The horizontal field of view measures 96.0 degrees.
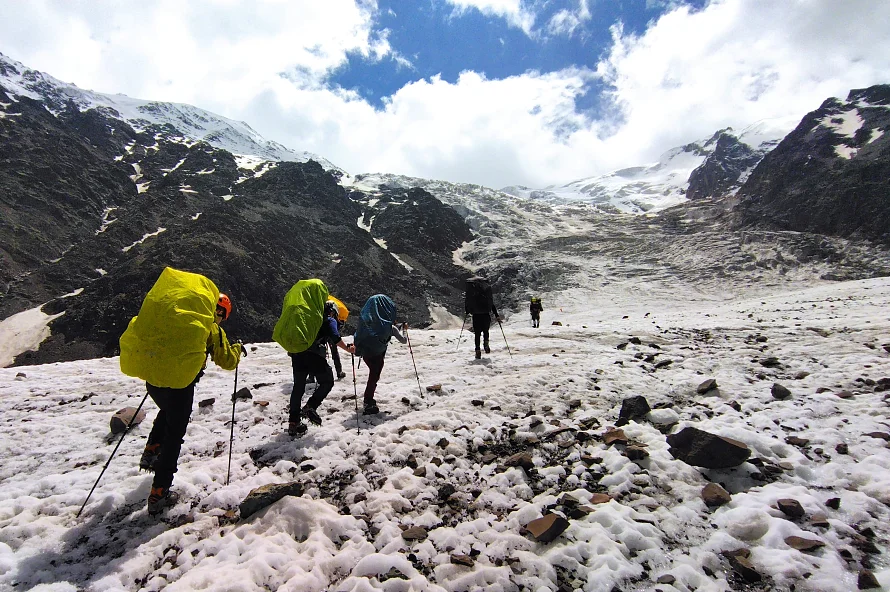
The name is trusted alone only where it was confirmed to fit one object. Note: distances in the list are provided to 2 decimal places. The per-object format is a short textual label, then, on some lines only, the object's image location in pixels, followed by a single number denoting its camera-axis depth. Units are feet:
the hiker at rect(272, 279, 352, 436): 23.30
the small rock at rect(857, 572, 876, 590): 11.18
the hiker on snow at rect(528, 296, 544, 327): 95.51
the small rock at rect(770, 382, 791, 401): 24.90
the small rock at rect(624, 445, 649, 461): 19.02
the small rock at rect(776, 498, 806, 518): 14.26
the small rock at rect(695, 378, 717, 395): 27.02
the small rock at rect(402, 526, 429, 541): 15.01
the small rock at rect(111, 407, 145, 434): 23.89
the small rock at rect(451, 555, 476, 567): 13.62
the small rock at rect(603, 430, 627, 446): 20.63
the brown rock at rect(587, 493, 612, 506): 16.38
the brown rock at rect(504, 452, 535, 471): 19.63
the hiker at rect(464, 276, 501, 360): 45.03
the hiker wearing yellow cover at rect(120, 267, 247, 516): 15.81
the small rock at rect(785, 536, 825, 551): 12.78
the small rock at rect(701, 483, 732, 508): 15.72
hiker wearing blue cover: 27.48
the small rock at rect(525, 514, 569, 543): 14.15
